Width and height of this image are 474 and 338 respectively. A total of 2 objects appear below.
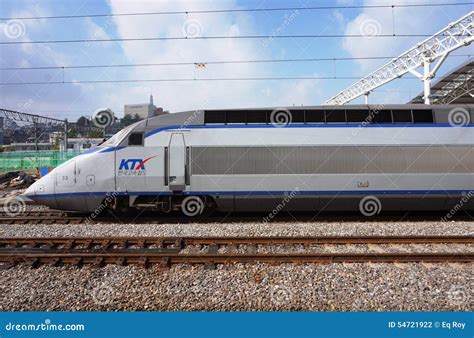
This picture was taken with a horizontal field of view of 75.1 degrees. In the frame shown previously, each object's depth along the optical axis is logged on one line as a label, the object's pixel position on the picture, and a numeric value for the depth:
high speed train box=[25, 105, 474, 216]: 9.71
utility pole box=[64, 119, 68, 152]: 30.01
